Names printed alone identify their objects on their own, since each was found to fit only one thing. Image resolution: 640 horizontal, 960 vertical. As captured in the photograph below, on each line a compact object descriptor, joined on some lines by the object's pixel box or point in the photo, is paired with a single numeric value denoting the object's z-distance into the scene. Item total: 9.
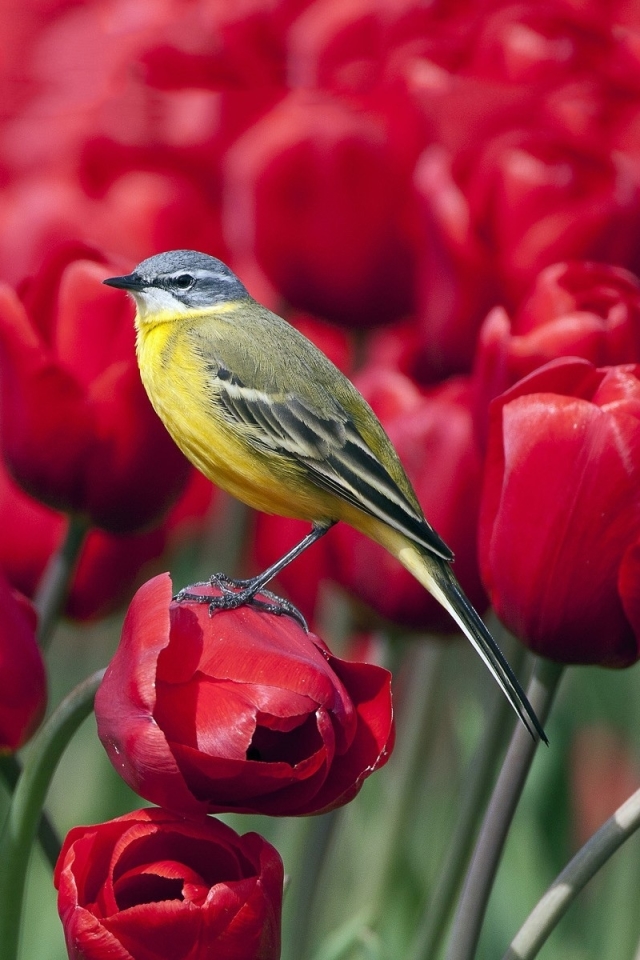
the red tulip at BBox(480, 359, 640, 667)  3.12
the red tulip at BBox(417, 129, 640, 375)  3.27
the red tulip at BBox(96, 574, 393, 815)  3.06
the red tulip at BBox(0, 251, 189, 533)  3.20
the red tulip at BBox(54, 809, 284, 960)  3.06
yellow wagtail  3.25
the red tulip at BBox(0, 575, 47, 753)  3.12
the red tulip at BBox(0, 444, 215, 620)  3.26
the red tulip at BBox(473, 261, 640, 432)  3.18
